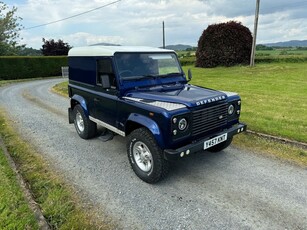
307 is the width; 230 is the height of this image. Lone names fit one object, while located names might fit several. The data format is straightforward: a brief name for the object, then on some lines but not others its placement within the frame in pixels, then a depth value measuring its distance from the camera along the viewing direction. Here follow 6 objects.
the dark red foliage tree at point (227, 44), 21.64
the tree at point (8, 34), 32.44
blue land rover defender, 3.66
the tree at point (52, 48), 35.53
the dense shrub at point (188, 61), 28.89
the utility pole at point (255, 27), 17.59
